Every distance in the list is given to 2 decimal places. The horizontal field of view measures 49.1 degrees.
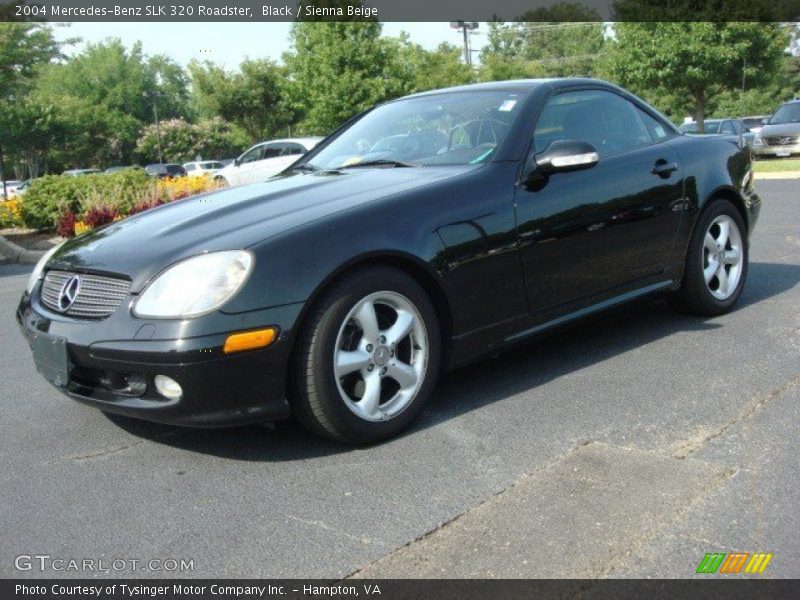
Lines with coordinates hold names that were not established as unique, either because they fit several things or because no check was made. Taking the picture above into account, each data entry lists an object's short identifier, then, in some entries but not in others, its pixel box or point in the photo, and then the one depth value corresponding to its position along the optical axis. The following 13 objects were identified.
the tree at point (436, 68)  35.75
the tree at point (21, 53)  20.06
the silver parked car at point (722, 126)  25.19
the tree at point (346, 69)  27.77
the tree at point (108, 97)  56.97
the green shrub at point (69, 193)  14.29
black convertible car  3.25
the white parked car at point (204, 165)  46.72
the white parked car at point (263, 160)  19.36
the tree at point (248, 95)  42.12
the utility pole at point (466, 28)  41.34
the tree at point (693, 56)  27.80
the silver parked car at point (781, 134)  23.28
